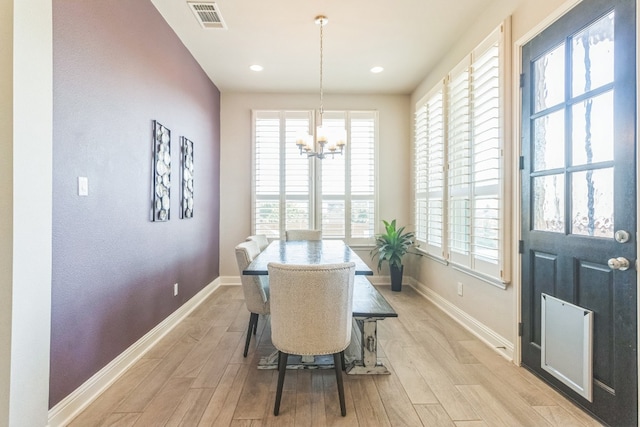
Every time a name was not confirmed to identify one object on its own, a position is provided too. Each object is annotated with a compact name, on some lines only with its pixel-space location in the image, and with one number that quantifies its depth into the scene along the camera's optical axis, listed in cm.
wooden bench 215
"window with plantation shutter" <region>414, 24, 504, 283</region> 267
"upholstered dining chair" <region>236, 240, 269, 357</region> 241
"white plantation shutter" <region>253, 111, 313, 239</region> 489
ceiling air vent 275
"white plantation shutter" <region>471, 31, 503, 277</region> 263
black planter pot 457
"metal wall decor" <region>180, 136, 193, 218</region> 344
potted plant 450
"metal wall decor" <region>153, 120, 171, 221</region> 281
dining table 220
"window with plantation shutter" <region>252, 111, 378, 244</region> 490
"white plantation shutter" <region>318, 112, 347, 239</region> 491
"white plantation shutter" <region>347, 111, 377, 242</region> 493
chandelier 302
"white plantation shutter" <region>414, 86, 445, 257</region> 380
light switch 189
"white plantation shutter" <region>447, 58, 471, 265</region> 314
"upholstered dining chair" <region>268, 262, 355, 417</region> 171
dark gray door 162
